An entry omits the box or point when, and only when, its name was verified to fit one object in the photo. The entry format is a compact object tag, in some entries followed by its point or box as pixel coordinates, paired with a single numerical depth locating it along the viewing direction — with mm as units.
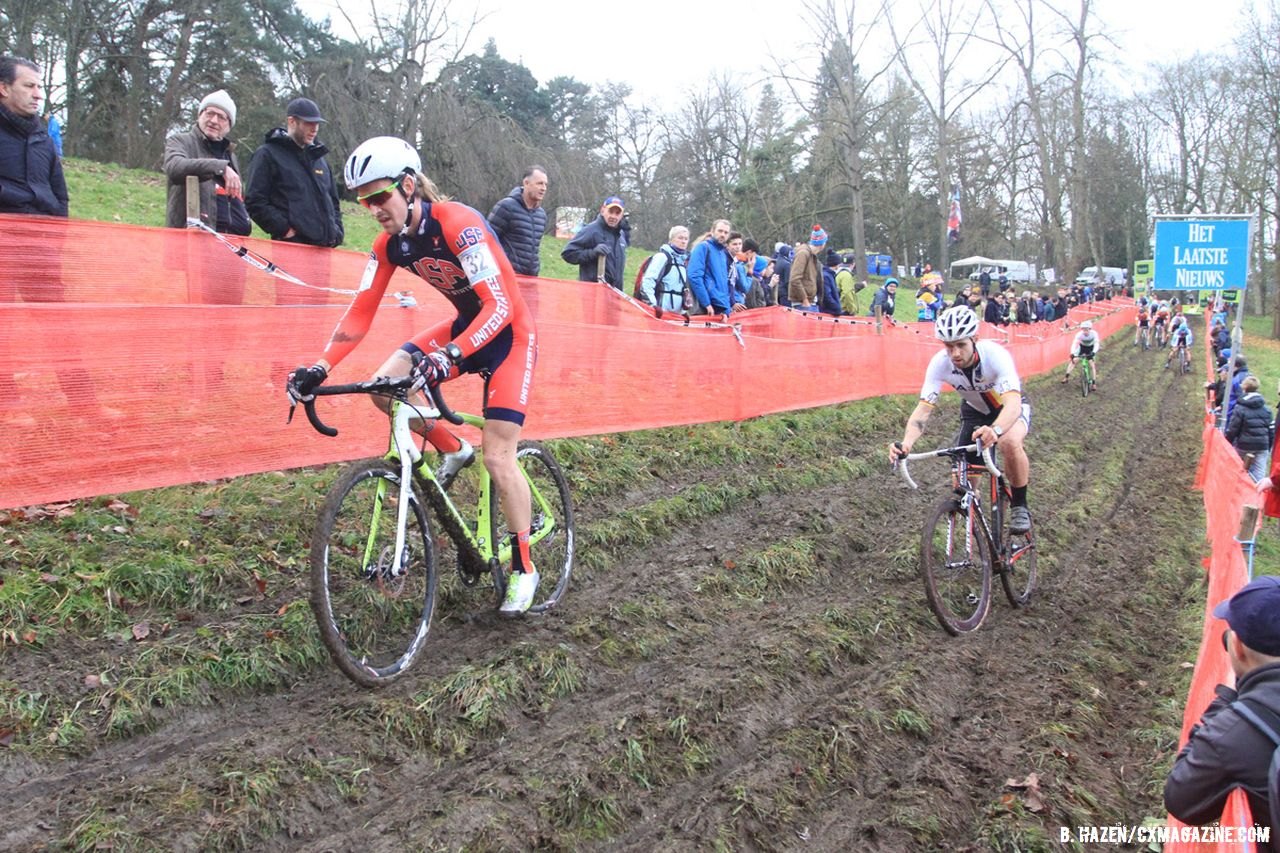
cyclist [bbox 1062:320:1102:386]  22797
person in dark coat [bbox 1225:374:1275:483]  13164
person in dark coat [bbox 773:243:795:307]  16078
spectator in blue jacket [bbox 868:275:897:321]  19328
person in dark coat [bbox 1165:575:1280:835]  2756
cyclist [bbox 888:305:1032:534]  6546
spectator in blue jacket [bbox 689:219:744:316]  11617
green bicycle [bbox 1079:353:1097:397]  23234
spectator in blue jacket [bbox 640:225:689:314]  11547
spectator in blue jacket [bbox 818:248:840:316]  15297
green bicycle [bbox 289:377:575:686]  4246
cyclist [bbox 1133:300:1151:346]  40125
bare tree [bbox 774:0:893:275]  27578
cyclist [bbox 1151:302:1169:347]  40531
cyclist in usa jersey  4539
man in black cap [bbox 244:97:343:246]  7305
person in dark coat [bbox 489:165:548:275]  9188
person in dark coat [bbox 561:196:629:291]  10664
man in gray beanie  6789
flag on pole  46219
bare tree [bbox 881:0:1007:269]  32531
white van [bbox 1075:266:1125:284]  66481
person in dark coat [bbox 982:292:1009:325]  25812
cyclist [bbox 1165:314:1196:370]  30953
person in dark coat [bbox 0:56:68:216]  5867
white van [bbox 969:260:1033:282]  67000
